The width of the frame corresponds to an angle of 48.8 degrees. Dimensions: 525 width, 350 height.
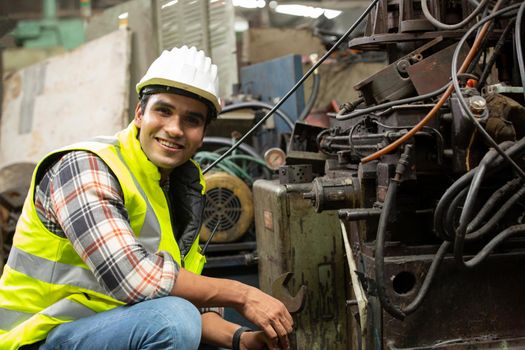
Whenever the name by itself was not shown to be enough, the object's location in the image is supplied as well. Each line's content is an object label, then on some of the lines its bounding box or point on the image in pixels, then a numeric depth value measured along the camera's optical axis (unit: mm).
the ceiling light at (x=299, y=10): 6695
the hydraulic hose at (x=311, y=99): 3145
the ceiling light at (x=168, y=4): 3975
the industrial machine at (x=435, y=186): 1376
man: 1384
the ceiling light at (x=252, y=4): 6540
